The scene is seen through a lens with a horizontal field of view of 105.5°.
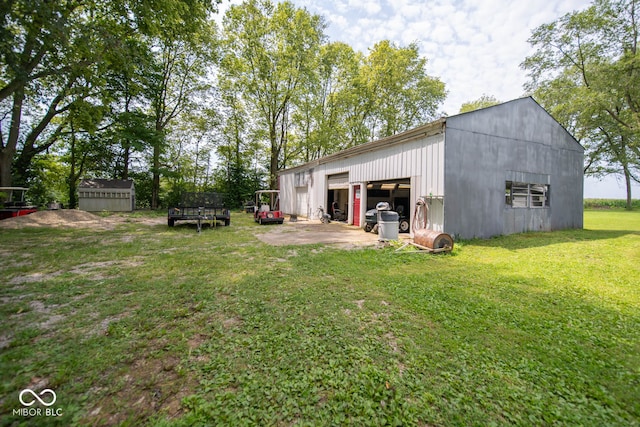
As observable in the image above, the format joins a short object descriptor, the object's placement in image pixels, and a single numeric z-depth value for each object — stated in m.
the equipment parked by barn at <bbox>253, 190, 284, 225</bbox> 13.43
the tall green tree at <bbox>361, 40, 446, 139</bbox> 25.23
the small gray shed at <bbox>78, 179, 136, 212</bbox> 18.44
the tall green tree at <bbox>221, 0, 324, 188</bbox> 23.52
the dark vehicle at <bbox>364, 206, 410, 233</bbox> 10.81
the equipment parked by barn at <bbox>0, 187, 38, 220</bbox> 12.20
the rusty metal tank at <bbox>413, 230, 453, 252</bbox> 6.77
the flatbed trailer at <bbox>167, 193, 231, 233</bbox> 11.03
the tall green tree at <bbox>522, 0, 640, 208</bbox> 13.69
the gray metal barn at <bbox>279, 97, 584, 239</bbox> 8.55
